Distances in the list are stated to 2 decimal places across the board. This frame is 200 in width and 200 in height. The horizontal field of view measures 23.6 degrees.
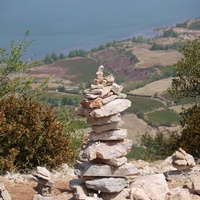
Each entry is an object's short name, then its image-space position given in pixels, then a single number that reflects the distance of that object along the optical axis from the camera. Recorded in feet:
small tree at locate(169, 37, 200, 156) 83.90
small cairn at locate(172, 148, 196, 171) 53.01
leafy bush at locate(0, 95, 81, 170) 59.98
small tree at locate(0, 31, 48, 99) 78.79
